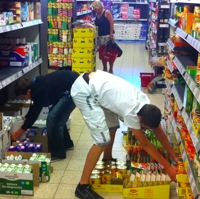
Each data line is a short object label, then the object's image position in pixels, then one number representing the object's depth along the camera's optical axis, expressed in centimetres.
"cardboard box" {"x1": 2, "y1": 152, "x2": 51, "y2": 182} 358
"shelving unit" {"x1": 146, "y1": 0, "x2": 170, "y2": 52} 904
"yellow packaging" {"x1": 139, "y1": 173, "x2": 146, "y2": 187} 339
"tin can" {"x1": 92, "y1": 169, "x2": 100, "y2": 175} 356
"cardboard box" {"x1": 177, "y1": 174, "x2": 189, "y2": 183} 308
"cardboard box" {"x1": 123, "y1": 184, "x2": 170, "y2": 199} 336
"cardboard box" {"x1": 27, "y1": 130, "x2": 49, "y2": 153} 423
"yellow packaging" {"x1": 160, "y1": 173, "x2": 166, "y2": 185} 338
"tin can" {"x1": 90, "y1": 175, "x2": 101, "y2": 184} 349
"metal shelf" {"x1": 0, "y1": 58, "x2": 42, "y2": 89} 399
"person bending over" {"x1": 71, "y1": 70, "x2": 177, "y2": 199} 310
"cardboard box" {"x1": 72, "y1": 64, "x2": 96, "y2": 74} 852
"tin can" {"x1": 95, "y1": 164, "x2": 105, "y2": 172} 362
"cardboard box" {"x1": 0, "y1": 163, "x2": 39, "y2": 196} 334
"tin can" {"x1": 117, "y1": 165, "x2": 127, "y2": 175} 361
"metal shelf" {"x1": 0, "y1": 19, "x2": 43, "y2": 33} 381
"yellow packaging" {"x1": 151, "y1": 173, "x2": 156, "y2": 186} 338
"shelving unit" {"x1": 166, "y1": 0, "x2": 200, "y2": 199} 273
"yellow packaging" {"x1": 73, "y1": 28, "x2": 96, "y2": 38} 831
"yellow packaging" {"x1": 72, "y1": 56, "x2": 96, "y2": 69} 846
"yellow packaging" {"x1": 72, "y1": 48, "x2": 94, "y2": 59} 842
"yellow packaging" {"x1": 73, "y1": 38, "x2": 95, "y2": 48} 836
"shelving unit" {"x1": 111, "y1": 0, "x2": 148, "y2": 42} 1697
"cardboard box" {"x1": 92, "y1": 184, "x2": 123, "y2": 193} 350
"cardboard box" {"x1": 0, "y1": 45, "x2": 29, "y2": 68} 482
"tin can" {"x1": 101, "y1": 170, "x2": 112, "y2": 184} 351
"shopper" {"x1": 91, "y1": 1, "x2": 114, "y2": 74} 916
